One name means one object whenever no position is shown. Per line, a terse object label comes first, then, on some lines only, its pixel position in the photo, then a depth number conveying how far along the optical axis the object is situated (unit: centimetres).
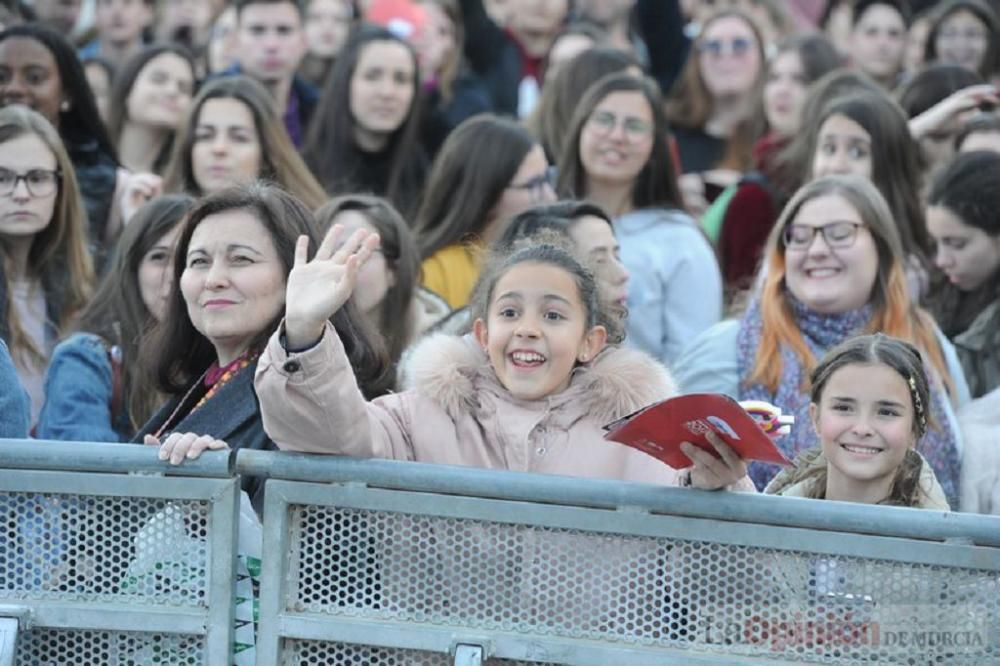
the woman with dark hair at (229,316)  922
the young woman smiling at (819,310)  1184
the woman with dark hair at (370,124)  1703
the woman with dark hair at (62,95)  1512
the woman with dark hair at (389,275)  1248
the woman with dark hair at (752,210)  1625
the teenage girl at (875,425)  955
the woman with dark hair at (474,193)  1420
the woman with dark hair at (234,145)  1508
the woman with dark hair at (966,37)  2061
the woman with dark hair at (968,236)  1352
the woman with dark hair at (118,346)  1076
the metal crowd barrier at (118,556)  759
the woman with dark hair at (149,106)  1752
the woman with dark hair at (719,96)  1973
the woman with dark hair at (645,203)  1411
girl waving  826
